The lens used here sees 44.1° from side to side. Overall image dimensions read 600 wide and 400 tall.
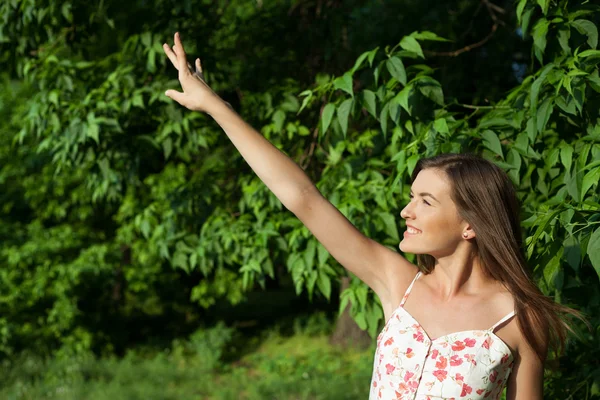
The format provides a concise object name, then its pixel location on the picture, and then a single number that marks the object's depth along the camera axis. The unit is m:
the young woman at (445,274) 2.01
